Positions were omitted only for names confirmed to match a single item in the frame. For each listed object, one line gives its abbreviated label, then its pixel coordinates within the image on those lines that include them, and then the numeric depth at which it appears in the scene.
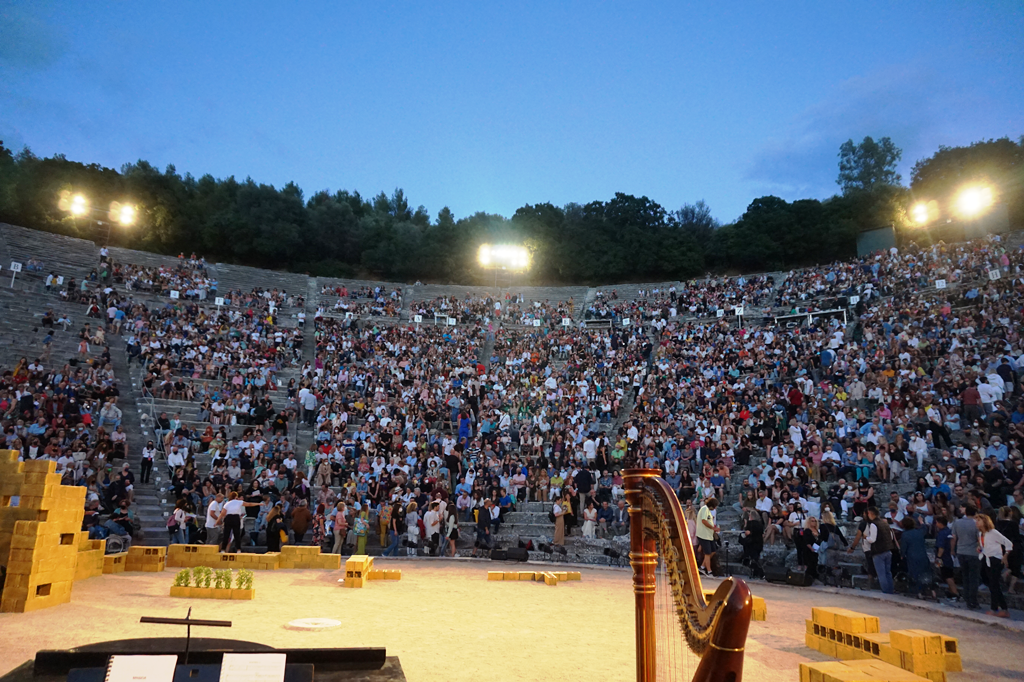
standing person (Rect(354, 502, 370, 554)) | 14.51
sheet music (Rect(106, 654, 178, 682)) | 2.44
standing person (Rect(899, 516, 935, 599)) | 10.20
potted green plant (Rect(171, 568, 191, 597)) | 8.91
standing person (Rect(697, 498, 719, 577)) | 11.75
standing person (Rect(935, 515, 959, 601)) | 9.79
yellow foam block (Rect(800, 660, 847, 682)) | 4.58
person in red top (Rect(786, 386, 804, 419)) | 16.92
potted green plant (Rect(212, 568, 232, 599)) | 9.02
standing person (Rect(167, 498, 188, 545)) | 13.55
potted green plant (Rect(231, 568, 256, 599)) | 9.02
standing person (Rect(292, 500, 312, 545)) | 14.66
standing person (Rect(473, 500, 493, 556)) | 14.95
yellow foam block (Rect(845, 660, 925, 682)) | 4.35
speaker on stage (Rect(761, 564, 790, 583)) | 11.88
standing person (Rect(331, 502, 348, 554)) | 14.38
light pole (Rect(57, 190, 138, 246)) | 32.50
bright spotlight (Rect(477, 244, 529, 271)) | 36.46
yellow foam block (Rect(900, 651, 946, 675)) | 5.46
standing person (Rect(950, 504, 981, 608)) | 8.94
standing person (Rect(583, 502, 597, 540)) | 14.97
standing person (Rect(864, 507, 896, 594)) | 10.65
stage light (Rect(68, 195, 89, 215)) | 32.28
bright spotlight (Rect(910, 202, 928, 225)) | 30.45
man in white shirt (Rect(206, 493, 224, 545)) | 13.27
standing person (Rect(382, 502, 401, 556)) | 14.80
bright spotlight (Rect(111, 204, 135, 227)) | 32.83
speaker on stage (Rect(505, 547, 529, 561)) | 13.88
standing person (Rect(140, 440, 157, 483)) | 16.16
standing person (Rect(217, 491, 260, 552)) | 13.42
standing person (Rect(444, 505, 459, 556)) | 14.82
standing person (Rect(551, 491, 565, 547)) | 14.83
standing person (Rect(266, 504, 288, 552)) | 14.24
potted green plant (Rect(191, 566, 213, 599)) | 8.94
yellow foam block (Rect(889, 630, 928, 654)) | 5.53
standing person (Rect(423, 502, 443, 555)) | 14.67
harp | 2.11
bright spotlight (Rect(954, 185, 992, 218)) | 27.86
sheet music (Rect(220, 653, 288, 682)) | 2.52
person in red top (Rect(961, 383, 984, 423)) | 13.95
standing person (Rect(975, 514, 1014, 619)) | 8.66
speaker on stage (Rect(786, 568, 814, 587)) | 11.58
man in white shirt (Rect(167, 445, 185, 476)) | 16.28
